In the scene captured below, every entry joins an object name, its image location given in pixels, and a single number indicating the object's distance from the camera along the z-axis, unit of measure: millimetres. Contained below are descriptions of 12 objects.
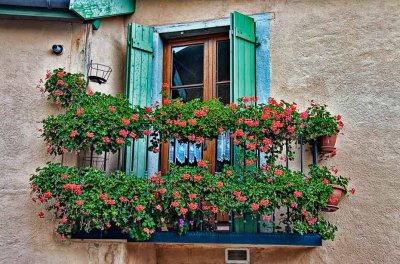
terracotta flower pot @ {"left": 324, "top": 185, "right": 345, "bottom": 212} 6301
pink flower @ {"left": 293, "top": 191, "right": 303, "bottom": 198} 6016
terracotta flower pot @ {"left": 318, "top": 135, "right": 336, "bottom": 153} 6590
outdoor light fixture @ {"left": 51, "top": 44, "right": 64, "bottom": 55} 6996
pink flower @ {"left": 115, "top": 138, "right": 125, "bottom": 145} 6347
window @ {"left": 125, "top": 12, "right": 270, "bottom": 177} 7113
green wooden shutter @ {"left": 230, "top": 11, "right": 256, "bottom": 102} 7031
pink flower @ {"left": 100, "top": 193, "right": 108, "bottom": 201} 6008
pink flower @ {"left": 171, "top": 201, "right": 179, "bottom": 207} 6023
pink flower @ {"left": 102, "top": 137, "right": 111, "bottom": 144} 6309
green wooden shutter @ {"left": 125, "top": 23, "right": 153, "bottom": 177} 7074
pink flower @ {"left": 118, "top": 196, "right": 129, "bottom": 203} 6051
